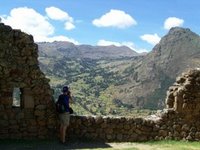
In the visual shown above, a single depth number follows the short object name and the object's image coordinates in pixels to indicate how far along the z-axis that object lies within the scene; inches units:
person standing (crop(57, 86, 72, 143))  520.0
